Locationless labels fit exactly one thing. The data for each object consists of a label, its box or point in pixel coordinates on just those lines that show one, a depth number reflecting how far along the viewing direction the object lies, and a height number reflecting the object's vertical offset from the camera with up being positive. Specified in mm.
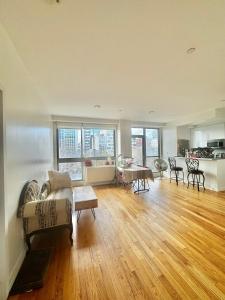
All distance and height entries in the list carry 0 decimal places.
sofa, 1669 -849
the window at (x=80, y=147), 4757 +126
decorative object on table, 4429 -448
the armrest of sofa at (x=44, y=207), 1647 -772
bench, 2358 -950
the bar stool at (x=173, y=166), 4789 -653
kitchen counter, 3823 -752
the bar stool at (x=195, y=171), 4008 -709
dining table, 3689 -730
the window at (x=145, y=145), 5744 +209
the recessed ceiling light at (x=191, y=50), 1566 +1233
